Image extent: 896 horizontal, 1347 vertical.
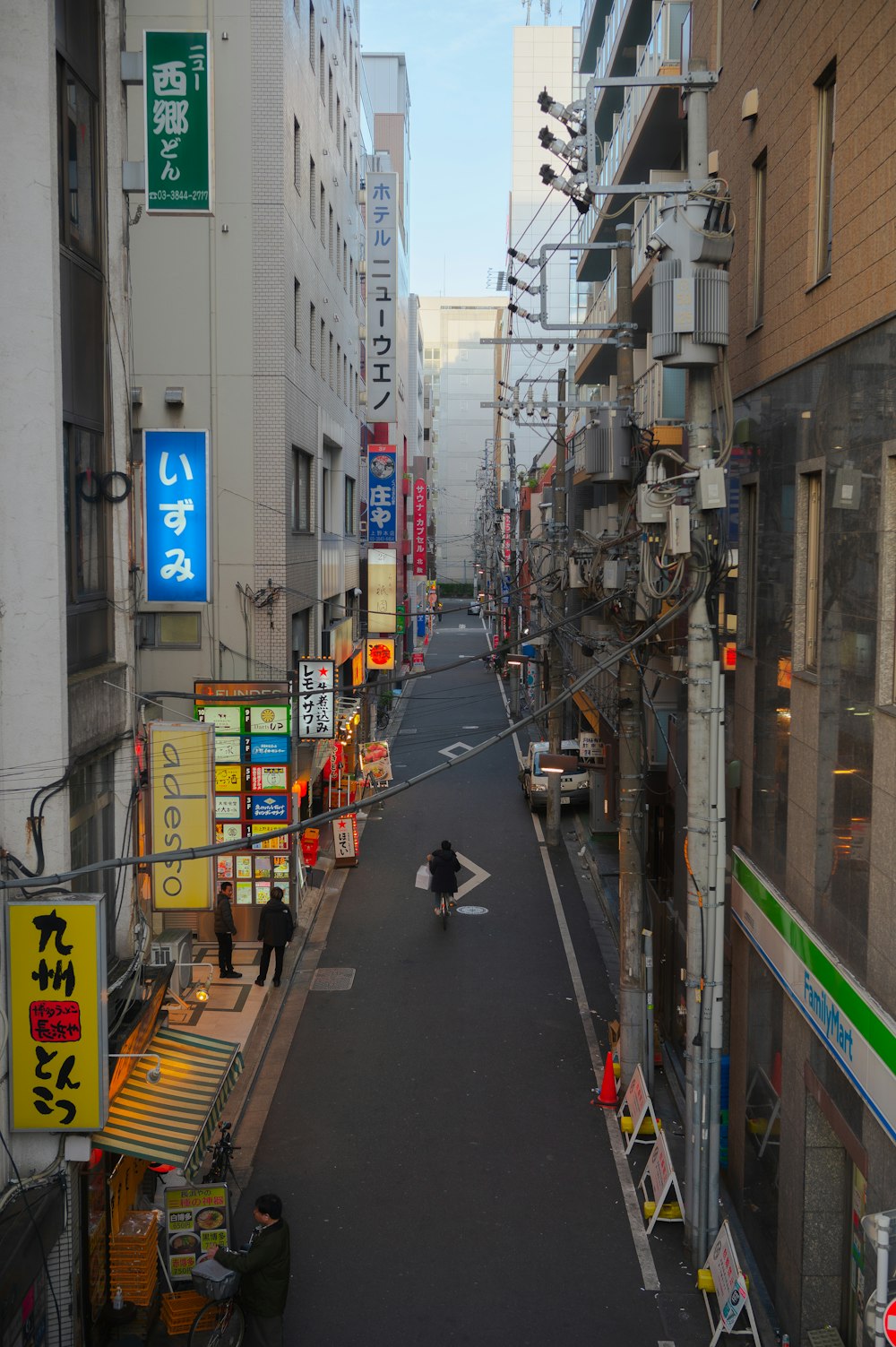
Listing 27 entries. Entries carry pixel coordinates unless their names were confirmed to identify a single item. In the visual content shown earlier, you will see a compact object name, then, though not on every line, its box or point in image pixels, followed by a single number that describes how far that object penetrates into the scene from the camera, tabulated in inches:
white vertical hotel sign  1583.4
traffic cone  603.2
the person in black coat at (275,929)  767.1
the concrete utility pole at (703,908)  454.0
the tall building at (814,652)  329.4
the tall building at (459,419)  6023.6
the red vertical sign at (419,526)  3299.7
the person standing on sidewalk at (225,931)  770.8
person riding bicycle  896.9
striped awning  387.9
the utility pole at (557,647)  1191.6
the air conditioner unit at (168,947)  556.4
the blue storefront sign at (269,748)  833.0
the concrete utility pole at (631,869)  613.0
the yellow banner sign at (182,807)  516.1
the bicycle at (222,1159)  490.0
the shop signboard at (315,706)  882.8
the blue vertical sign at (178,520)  636.1
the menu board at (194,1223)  433.1
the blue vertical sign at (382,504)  1692.9
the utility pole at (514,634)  2215.2
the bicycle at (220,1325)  399.5
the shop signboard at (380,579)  1640.0
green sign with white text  474.6
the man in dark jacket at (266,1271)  370.6
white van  1337.4
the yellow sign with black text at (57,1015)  361.7
